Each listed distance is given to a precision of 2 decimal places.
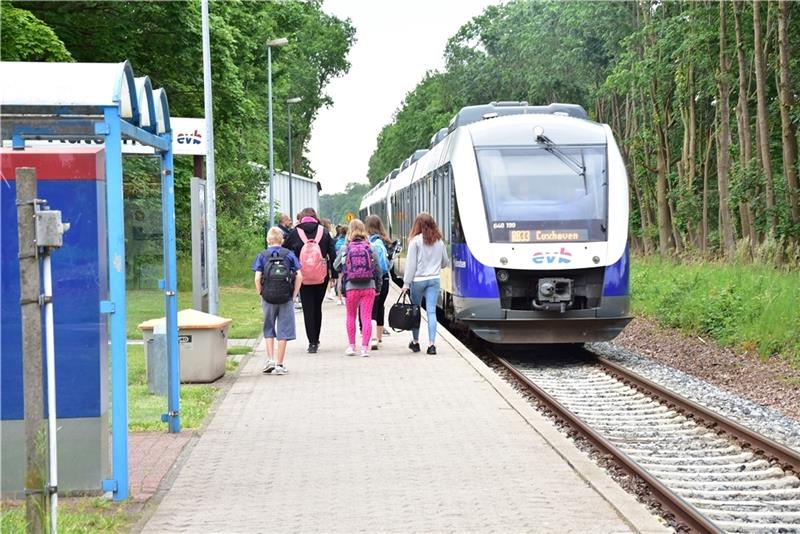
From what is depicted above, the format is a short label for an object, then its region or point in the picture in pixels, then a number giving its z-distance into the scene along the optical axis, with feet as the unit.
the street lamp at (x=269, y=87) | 132.55
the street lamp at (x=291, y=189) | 183.46
